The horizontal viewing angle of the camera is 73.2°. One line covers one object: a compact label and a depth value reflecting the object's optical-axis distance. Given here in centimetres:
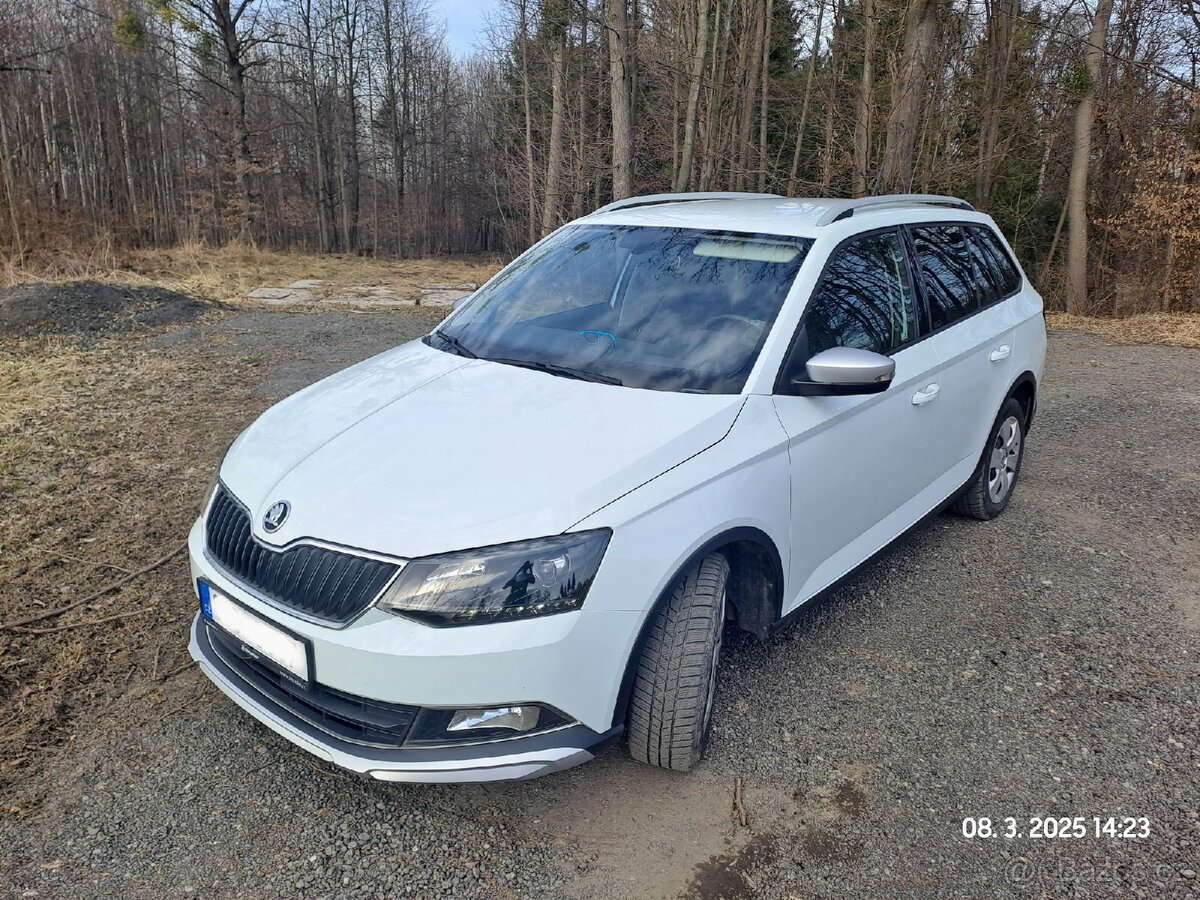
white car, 213
